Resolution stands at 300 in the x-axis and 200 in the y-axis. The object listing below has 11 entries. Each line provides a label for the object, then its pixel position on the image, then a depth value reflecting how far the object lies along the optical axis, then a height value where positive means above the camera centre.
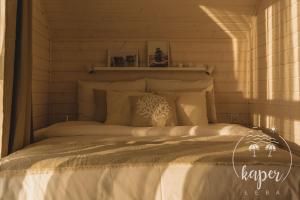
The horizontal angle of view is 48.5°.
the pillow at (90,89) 3.41 +0.21
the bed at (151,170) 1.55 -0.29
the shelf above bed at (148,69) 3.60 +0.44
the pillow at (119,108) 3.02 +0.01
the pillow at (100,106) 3.26 +0.03
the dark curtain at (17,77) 1.92 +0.20
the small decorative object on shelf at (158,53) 3.67 +0.62
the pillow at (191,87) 3.36 +0.23
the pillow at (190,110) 3.03 -0.01
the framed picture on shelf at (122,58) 3.68 +0.57
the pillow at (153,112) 2.86 -0.02
